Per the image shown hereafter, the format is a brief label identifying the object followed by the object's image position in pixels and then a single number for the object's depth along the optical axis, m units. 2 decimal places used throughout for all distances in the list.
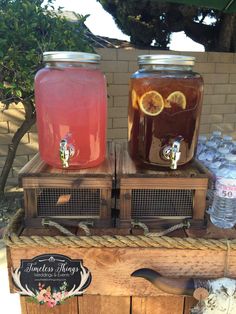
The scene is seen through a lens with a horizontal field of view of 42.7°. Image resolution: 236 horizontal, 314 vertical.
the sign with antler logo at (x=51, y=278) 0.86
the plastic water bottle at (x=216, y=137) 1.25
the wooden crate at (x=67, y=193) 0.85
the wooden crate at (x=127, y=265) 0.86
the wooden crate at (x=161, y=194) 0.85
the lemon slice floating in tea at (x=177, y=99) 0.84
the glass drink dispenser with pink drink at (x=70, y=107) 0.83
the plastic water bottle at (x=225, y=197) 0.89
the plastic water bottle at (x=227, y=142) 1.16
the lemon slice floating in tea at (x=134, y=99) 0.91
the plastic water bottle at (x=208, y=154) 1.09
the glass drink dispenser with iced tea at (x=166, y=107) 0.84
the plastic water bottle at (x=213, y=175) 0.92
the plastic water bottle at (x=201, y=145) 1.21
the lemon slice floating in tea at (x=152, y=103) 0.84
